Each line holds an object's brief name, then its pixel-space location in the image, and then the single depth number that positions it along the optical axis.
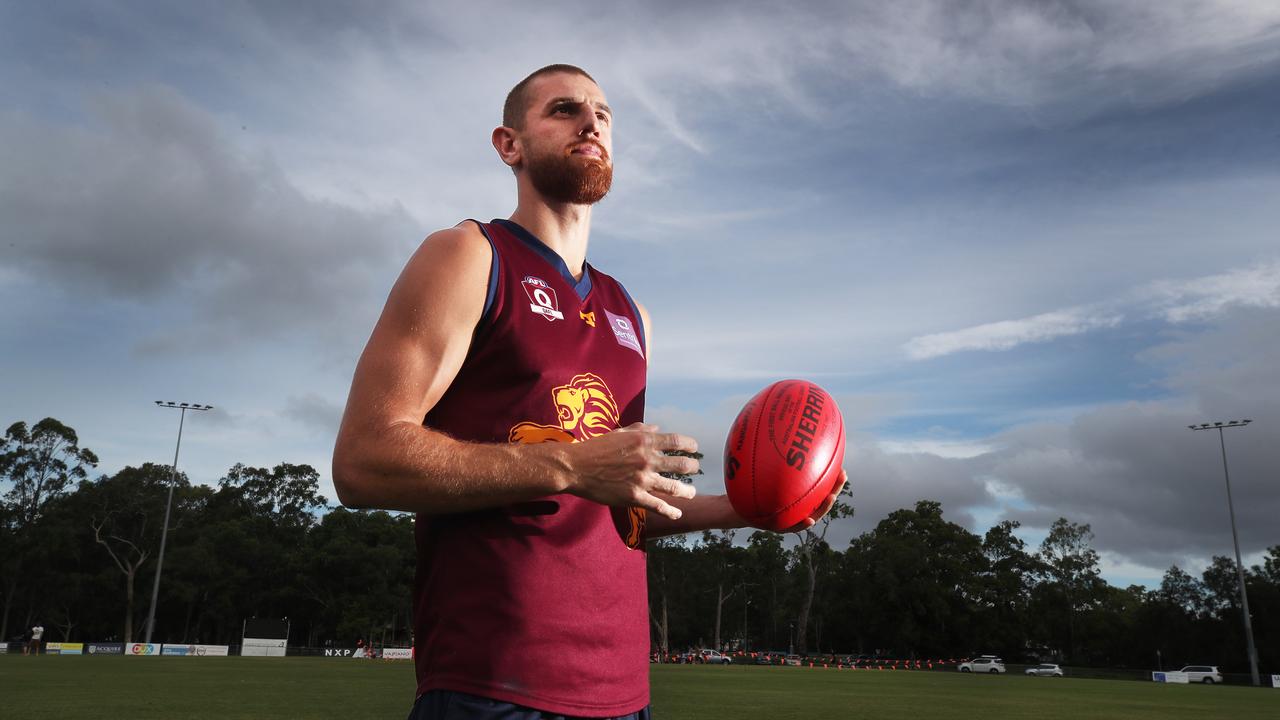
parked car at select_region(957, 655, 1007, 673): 55.75
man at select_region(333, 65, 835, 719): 1.94
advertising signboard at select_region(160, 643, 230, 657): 48.62
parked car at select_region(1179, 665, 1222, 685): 48.12
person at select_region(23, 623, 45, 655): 45.97
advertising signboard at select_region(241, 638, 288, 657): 52.25
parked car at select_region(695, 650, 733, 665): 61.12
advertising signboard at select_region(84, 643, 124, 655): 48.53
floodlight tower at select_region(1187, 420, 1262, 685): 41.38
